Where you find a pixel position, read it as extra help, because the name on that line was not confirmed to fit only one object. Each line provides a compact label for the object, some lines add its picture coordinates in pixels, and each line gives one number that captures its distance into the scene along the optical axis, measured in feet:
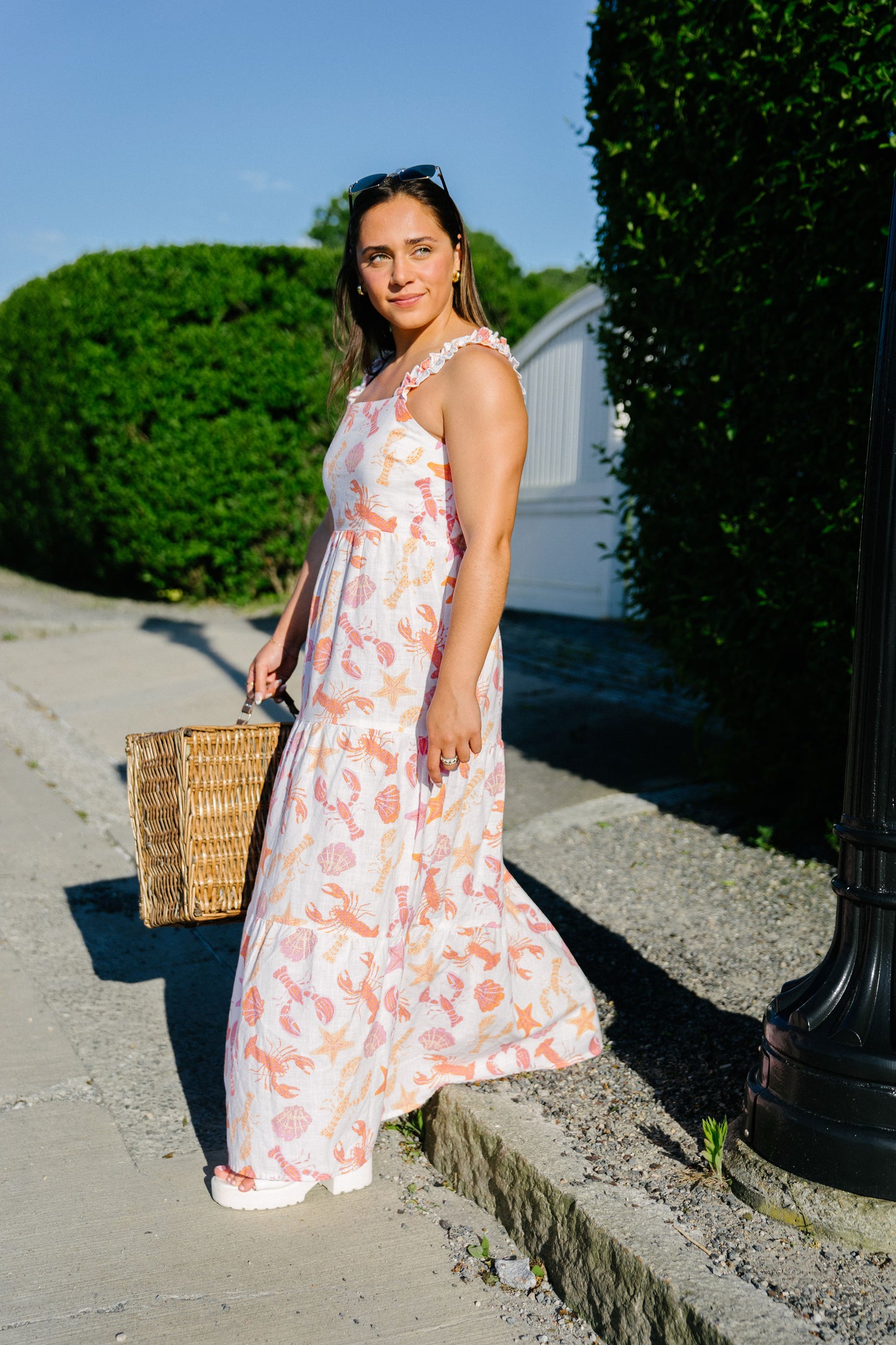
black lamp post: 6.37
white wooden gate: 33.45
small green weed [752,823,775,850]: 14.33
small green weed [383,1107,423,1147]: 8.59
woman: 7.16
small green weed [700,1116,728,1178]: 7.16
